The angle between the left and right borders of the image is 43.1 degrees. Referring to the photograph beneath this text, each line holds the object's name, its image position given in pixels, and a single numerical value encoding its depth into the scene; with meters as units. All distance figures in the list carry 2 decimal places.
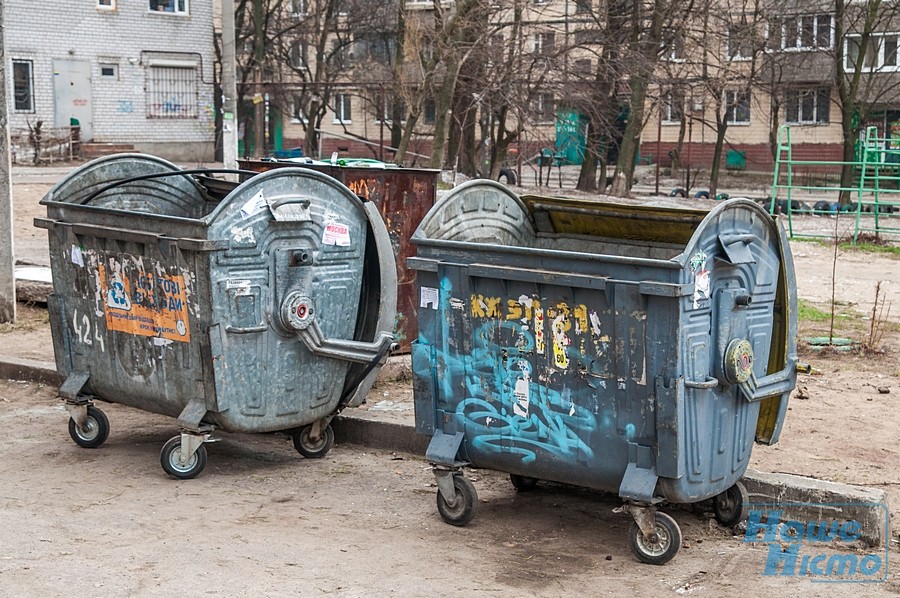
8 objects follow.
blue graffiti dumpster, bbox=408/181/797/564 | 4.29
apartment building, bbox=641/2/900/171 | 24.30
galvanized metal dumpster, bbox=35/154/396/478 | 5.39
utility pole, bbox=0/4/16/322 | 9.18
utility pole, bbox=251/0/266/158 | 33.28
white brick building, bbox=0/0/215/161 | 31.92
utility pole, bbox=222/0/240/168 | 16.61
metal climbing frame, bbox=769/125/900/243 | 17.81
